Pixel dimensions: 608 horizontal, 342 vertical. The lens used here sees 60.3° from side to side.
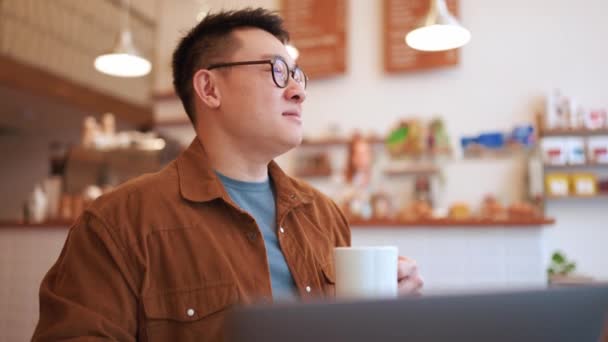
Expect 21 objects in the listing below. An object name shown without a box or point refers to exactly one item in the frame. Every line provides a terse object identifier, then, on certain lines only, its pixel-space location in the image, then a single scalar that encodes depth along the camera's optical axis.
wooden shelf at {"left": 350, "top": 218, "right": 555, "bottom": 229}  2.61
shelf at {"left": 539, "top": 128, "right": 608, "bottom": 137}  4.54
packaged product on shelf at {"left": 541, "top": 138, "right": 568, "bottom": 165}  4.54
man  1.04
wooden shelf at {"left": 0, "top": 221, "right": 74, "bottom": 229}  2.91
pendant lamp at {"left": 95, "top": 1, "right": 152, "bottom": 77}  3.29
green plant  3.46
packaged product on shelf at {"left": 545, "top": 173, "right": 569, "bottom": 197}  4.46
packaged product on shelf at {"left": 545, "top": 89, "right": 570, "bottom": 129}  4.61
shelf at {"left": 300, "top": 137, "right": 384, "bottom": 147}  5.02
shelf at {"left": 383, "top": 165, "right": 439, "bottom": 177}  4.80
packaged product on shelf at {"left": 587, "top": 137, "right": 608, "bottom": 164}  4.49
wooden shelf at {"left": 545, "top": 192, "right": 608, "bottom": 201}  4.41
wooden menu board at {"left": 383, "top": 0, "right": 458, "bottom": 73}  4.90
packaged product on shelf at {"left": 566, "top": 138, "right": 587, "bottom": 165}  4.52
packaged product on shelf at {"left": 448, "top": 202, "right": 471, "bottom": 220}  4.04
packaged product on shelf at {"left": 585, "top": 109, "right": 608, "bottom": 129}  4.55
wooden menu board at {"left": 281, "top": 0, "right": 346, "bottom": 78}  5.22
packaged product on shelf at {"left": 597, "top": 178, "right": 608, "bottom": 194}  4.41
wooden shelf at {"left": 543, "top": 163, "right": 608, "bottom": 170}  4.54
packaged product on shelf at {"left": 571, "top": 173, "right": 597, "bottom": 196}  4.40
